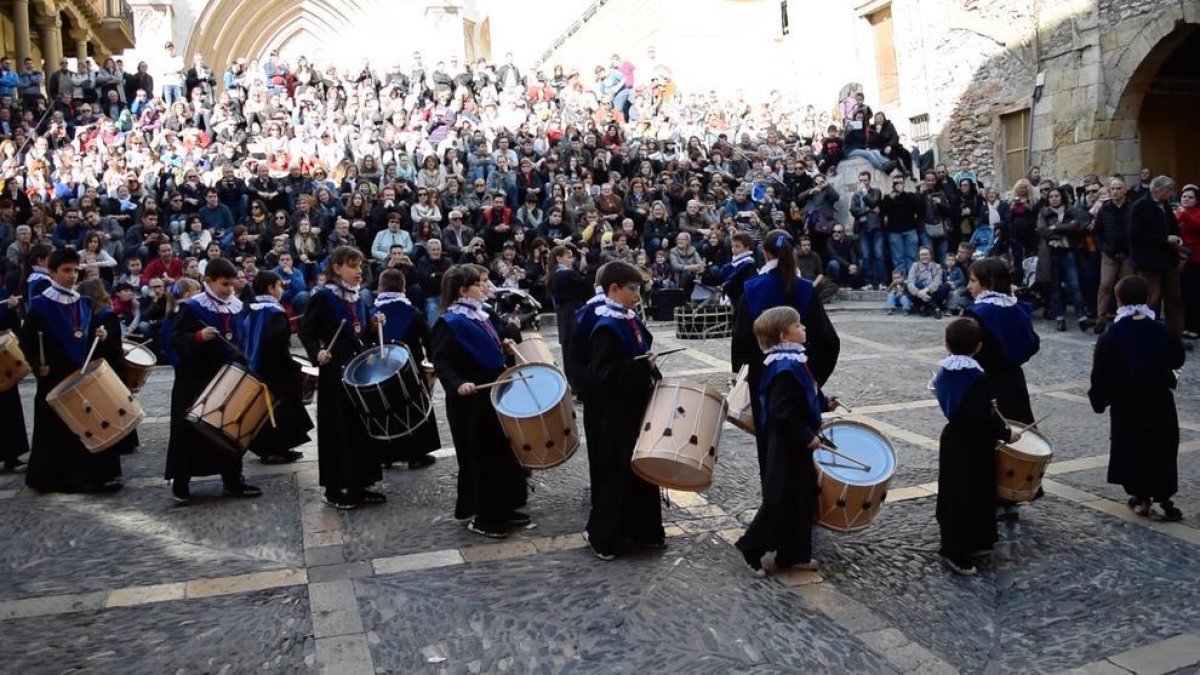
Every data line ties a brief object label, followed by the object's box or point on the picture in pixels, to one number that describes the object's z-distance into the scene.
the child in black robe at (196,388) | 6.98
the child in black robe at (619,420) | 5.58
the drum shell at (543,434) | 5.66
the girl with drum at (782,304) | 6.18
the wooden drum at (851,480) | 5.14
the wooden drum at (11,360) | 7.57
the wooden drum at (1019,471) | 5.41
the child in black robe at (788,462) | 5.16
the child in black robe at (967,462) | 5.31
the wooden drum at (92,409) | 6.84
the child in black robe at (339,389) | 6.81
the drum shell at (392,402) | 6.43
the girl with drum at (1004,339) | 6.07
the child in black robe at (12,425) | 8.10
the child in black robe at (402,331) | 7.36
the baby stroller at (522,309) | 12.88
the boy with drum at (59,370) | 7.34
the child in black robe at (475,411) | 6.06
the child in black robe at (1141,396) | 5.94
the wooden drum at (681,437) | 5.14
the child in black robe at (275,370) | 7.50
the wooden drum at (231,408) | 6.51
